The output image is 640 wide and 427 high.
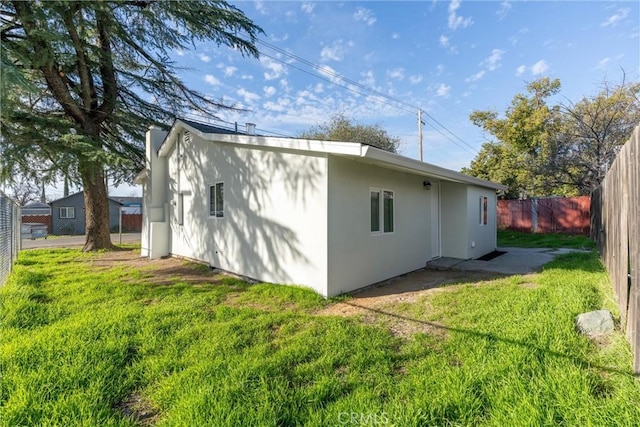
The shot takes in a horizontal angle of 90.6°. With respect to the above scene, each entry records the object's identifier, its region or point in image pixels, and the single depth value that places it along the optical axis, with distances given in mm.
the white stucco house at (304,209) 5609
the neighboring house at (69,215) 27500
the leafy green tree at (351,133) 27438
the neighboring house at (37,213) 27438
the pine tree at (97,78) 8258
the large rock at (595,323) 3418
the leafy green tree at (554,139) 14875
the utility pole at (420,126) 21036
